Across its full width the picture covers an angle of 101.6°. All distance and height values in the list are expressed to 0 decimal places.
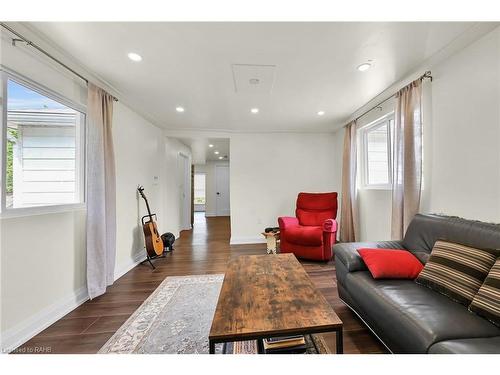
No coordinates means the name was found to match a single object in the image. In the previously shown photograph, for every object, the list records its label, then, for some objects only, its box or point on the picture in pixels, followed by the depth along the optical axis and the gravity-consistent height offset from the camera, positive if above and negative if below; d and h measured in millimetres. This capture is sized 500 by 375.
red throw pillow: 1525 -599
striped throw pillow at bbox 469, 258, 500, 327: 1020 -585
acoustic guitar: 3088 -776
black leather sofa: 962 -692
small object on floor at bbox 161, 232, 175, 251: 3576 -950
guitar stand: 3001 -1150
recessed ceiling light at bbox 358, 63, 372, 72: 1990 +1195
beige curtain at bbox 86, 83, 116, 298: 2107 -71
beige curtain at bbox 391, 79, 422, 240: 2188 +321
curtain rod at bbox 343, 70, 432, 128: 2086 +1174
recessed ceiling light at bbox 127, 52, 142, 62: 1804 +1176
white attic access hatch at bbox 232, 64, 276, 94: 2020 +1179
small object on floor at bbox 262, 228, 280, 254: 3508 -928
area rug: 1410 -1137
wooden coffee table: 933 -661
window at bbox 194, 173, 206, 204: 9755 -67
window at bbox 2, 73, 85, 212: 1549 +355
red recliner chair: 3039 -666
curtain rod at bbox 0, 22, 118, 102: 1433 +1100
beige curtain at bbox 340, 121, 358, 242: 3551 -46
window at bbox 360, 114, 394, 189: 2951 +538
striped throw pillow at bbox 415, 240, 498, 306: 1184 -530
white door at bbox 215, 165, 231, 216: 8617 -102
